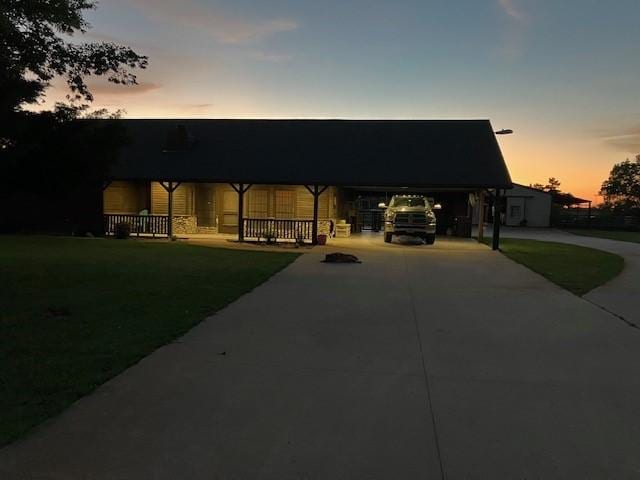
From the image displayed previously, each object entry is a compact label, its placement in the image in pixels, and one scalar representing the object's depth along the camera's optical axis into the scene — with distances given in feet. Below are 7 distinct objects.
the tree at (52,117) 31.50
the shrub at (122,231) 70.33
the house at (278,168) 70.38
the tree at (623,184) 198.06
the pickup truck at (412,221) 69.26
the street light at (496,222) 63.82
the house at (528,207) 149.07
